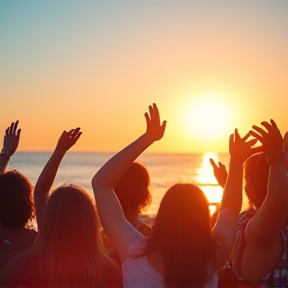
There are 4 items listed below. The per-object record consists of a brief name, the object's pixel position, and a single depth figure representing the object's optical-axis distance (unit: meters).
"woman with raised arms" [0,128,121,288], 3.06
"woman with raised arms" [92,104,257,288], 2.75
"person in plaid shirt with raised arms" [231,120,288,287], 2.98
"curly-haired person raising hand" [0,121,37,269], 3.64
